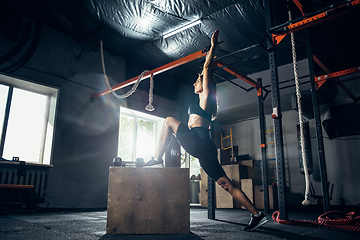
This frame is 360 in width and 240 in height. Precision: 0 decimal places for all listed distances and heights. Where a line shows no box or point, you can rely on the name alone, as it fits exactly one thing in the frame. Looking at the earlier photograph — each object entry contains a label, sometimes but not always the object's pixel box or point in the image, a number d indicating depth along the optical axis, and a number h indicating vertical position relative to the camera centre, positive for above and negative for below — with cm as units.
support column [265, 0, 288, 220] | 274 +52
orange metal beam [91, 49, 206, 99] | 399 +187
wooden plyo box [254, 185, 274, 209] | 570 -41
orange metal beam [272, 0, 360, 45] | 258 +169
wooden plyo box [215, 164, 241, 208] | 610 -40
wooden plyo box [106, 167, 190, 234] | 204 -19
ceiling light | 501 +298
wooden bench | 419 -29
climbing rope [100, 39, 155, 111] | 461 +178
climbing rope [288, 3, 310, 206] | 242 +26
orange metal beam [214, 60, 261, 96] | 402 +179
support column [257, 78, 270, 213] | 442 +36
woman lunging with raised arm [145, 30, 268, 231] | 224 +35
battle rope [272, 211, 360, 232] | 245 -44
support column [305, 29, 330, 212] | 332 +63
